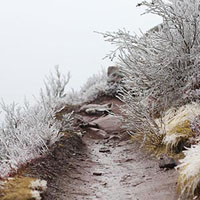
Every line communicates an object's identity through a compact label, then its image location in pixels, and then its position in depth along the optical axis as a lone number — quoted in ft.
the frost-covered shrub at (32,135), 15.14
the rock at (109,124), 30.67
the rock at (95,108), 36.81
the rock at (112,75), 44.02
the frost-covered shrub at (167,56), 17.02
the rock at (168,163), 14.67
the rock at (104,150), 24.22
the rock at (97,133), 29.51
